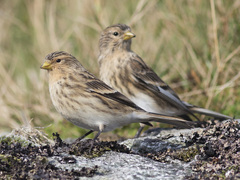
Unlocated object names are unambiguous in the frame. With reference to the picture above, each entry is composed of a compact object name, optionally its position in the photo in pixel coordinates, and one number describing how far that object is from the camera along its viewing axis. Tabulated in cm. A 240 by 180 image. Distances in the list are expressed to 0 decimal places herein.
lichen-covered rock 586
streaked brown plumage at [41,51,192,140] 822
